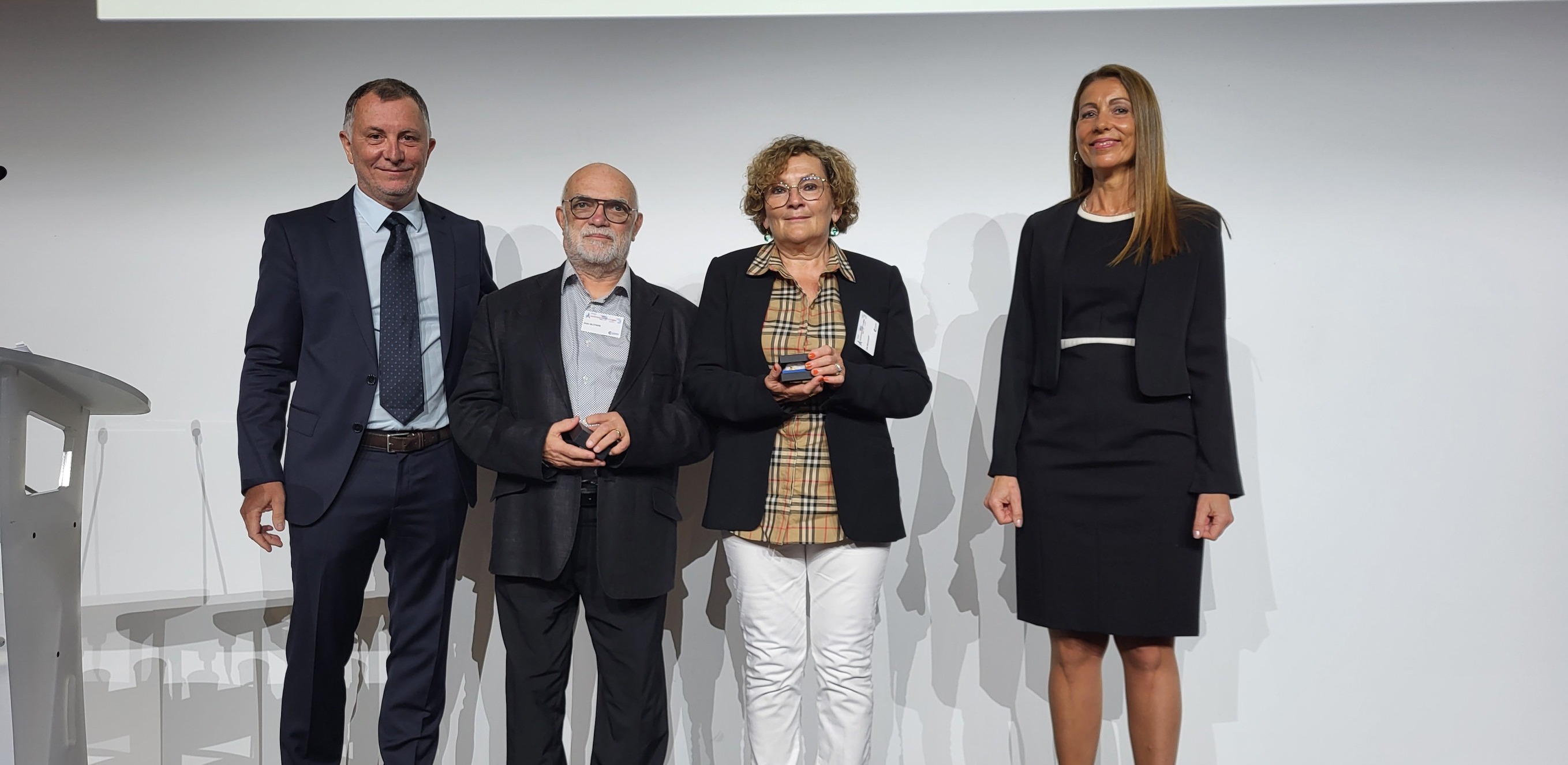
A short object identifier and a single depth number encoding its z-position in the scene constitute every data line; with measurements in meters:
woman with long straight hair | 2.10
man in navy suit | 2.26
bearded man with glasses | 2.22
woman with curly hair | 2.18
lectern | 1.73
